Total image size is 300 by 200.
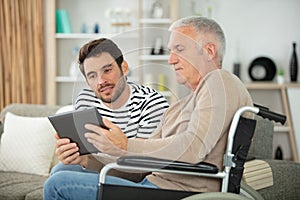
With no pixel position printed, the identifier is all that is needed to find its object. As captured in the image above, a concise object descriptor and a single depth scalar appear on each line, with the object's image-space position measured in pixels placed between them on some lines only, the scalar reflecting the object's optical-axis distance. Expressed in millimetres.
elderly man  2387
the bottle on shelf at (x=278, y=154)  5766
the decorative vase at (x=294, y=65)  5820
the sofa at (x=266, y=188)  3605
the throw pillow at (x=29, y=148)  4035
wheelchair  2337
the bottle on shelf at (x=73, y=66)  5844
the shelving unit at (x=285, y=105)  5660
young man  2488
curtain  5727
